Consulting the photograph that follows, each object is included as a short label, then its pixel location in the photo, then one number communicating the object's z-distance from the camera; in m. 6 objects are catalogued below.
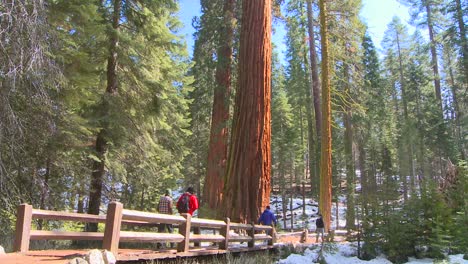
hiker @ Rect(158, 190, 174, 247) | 11.77
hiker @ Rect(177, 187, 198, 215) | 10.65
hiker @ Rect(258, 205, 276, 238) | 11.22
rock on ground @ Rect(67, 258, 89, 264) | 4.79
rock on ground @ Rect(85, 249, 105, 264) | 4.86
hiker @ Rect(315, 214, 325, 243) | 14.78
